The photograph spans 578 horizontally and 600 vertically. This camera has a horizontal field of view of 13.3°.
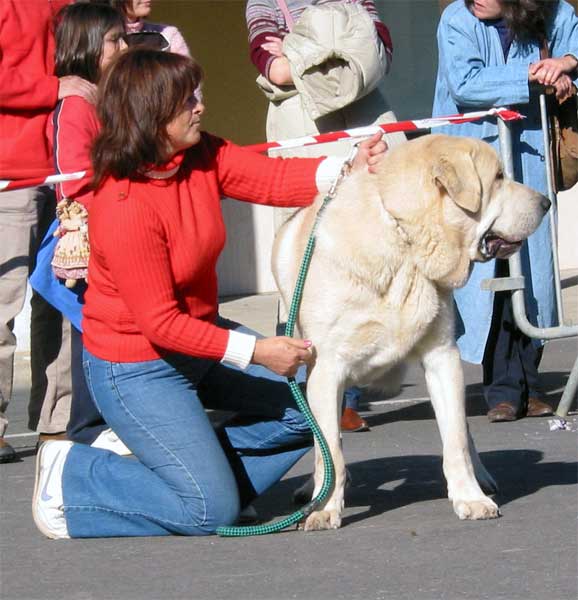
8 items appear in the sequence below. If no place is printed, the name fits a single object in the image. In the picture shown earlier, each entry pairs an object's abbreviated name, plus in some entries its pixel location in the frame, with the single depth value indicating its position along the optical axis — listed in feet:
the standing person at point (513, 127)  37.34
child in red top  32.14
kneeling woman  25.56
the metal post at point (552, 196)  37.44
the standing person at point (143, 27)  37.99
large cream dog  26.16
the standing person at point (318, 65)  37.60
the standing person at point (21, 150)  35.06
